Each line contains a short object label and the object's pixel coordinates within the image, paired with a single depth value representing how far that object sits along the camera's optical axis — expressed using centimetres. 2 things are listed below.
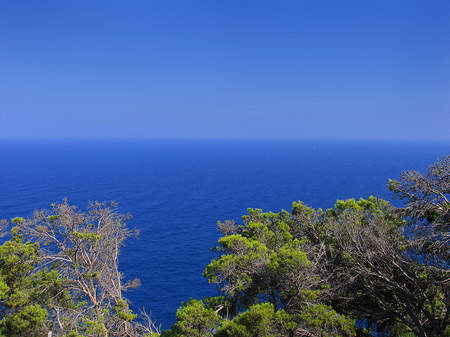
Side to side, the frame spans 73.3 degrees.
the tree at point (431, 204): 1442
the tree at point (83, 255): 1720
